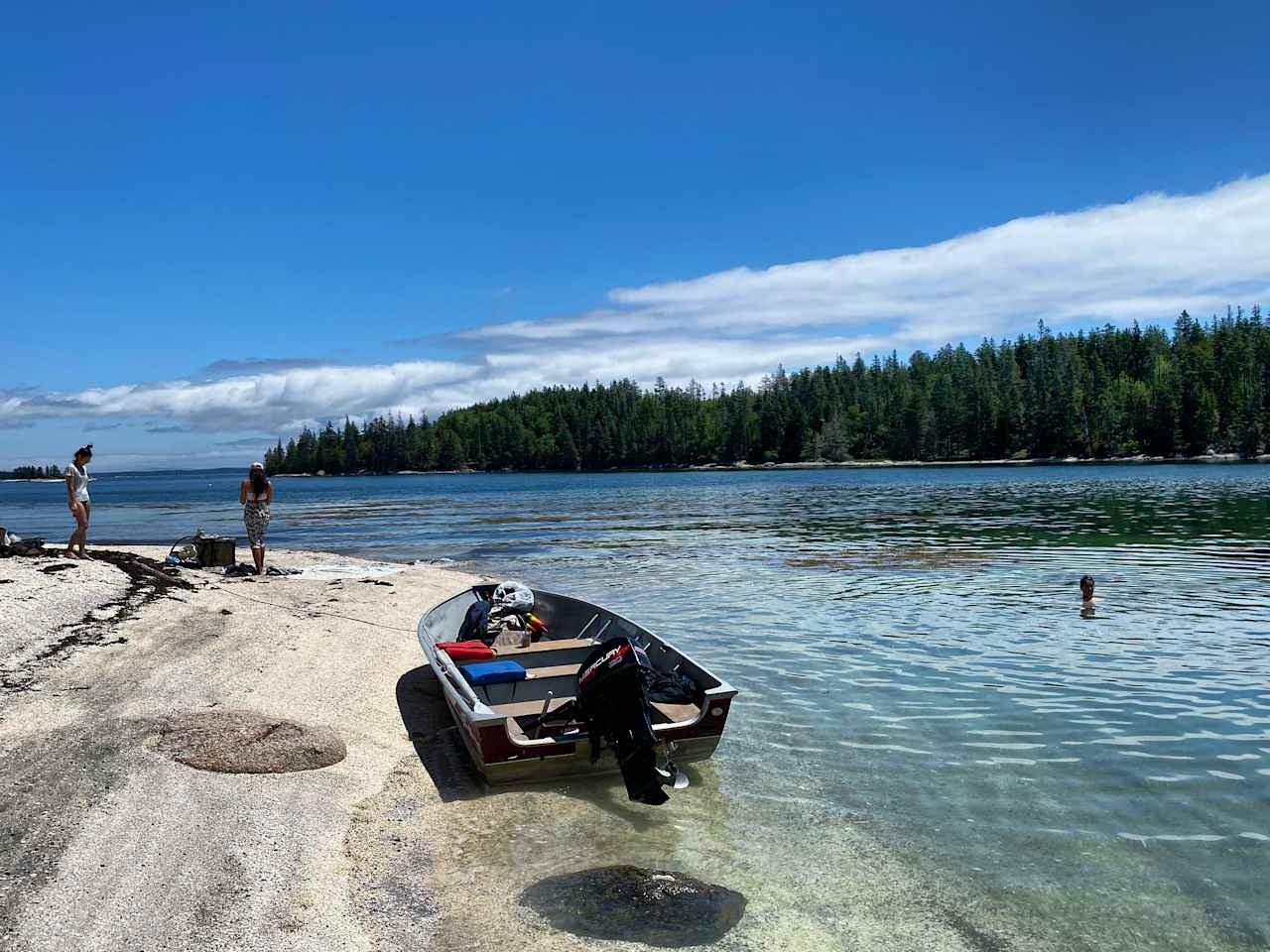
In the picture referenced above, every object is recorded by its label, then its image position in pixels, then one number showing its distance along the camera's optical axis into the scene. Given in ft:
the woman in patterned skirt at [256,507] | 64.34
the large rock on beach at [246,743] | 26.35
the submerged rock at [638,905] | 18.47
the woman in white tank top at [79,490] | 60.03
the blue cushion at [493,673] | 32.58
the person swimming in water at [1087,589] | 53.68
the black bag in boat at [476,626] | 41.57
